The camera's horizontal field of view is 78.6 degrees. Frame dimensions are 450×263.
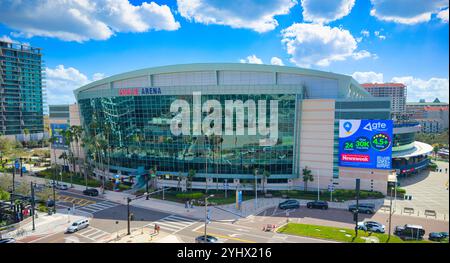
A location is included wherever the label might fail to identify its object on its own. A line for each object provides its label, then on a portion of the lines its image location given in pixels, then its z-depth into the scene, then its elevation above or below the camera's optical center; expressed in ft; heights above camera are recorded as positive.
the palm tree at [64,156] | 268.82 -31.05
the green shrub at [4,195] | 127.62 -33.12
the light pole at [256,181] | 182.50 -37.80
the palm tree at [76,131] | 238.52 -5.15
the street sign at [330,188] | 179.25 -41.03
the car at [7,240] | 108.63 -46.17
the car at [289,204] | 164.76 -47.66
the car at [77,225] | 127.75 -47.62
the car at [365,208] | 154.71 -47.07
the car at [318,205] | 164.22 -47.43
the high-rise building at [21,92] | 418.45 +52.31
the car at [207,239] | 112.37 -46.84
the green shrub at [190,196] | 182.80 -47.09
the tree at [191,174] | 194.82 -34.71
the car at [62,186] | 214.22 -48.21
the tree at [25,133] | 415.76 -12.45
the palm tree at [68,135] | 237.25 -8.63
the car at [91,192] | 193.18 -47.24
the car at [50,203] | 170.40 -49.02
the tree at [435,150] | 337.72 -29.85
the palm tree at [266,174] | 192.21 -34.00
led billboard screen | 176.86 -11.79
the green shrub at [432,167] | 277.23 -41.78
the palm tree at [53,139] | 279.90 -14.29
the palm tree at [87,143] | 225.56 -14.81
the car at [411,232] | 120.98 -47.51
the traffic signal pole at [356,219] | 117.70 -41.84
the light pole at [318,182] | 179.32 -38.63
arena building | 191.31 -1.28
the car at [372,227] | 128.77 -47.99
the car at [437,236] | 118.21 -47.69
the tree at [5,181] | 161.42 -33.76
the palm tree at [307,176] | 191.52 -35.31
